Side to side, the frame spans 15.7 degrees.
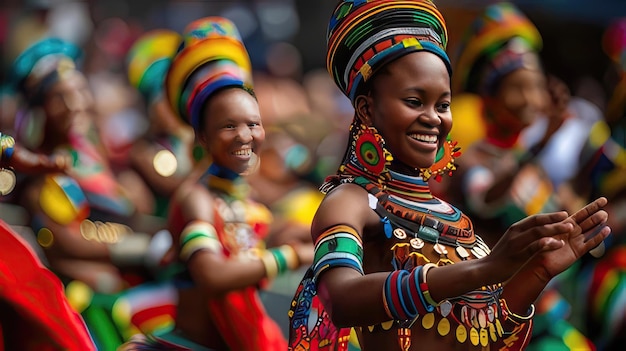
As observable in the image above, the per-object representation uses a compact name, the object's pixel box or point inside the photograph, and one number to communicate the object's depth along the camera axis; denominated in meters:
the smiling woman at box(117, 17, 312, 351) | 8.73
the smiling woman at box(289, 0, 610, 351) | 6.12
